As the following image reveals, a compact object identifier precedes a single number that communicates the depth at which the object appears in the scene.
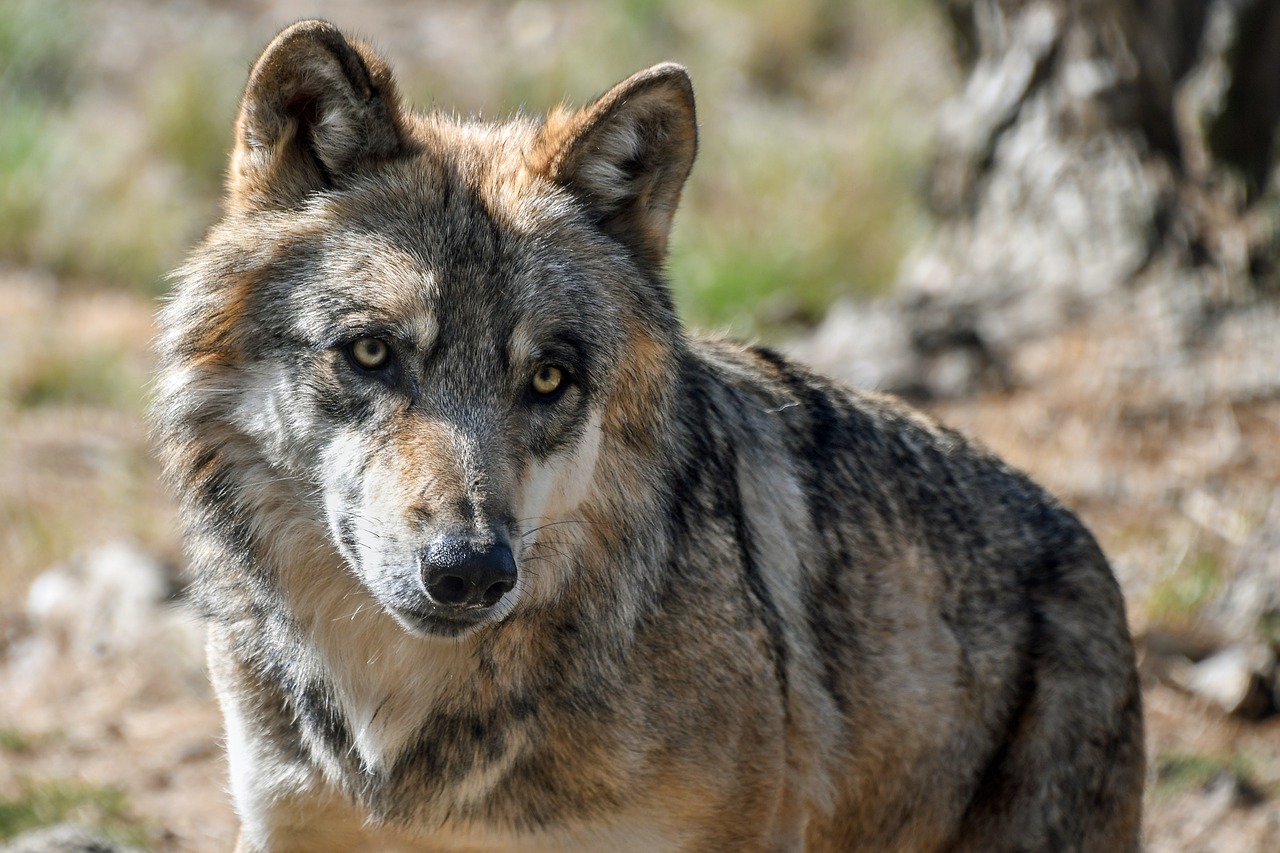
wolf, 6.95
